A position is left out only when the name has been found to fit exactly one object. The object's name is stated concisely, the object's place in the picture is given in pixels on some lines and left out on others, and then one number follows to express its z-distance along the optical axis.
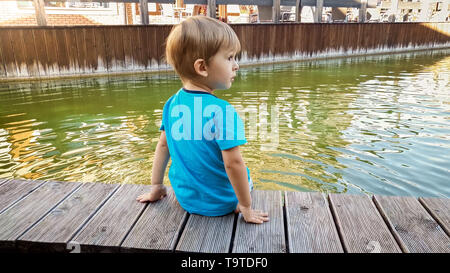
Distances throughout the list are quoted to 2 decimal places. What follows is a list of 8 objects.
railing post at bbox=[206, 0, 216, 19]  10.47
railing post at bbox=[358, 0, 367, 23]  13.70
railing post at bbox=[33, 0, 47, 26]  8.76
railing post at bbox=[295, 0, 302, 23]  12.38
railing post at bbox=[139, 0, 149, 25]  9.62
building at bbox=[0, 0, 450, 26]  13.41
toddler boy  1.64
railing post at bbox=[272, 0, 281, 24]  11.82
